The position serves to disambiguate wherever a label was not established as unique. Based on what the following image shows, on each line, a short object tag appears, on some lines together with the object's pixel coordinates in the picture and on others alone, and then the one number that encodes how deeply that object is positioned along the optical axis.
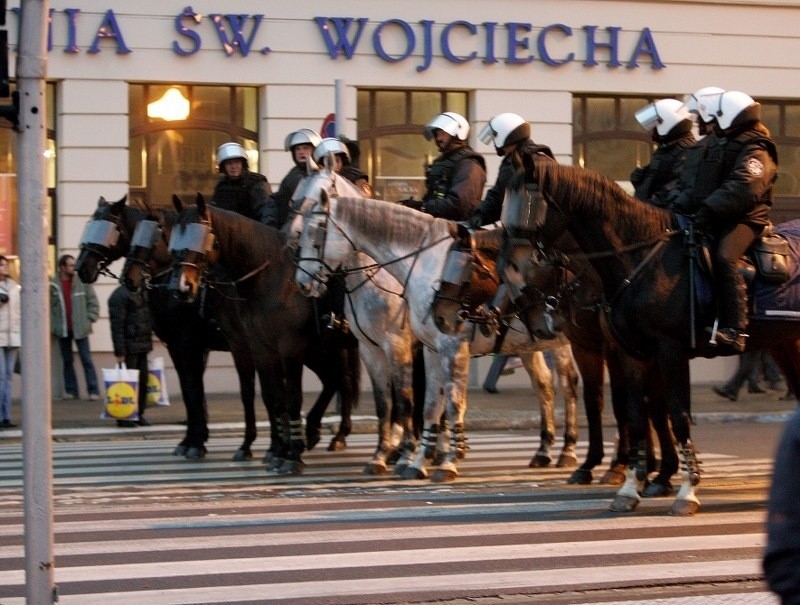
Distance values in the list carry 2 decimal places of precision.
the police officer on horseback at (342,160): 13.52
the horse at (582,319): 10.20
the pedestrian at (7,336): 18.72
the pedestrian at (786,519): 3.16
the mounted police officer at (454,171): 12.65
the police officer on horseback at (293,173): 14.18
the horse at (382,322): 12.58
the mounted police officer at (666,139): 11.55
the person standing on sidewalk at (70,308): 20.86
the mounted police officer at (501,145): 11.60
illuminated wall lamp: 22.48
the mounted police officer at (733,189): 9.78
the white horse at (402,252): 12.09
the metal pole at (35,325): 6.64
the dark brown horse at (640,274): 9.87
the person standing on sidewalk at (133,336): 19.36
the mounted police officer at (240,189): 14.84
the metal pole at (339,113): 18.20
